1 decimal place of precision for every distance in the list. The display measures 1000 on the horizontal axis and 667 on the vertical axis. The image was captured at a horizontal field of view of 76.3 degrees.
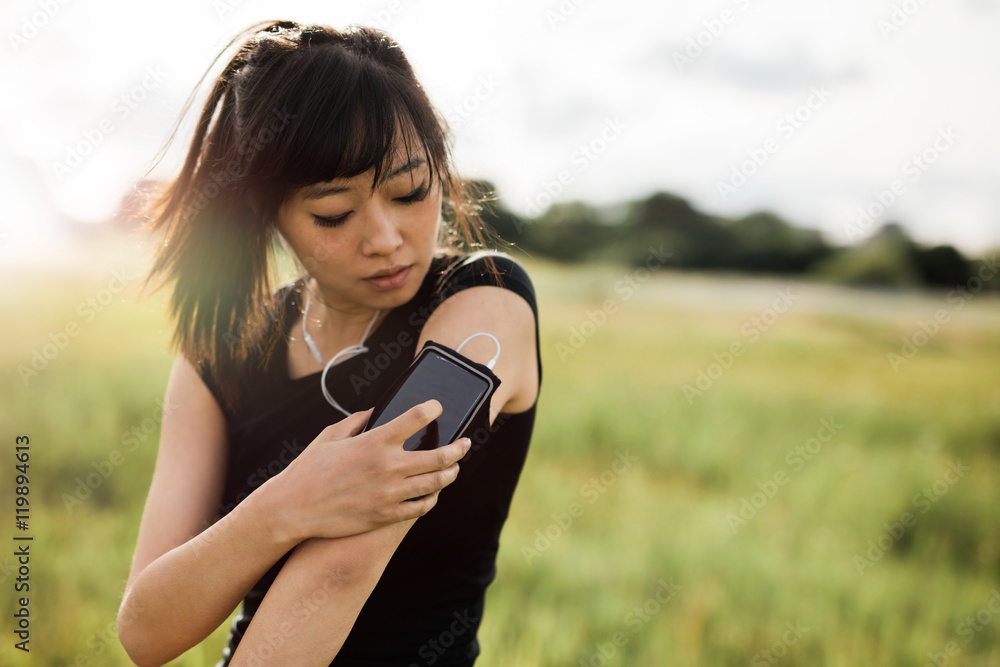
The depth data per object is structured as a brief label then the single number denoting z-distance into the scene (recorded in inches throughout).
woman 41.2
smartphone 42.5
